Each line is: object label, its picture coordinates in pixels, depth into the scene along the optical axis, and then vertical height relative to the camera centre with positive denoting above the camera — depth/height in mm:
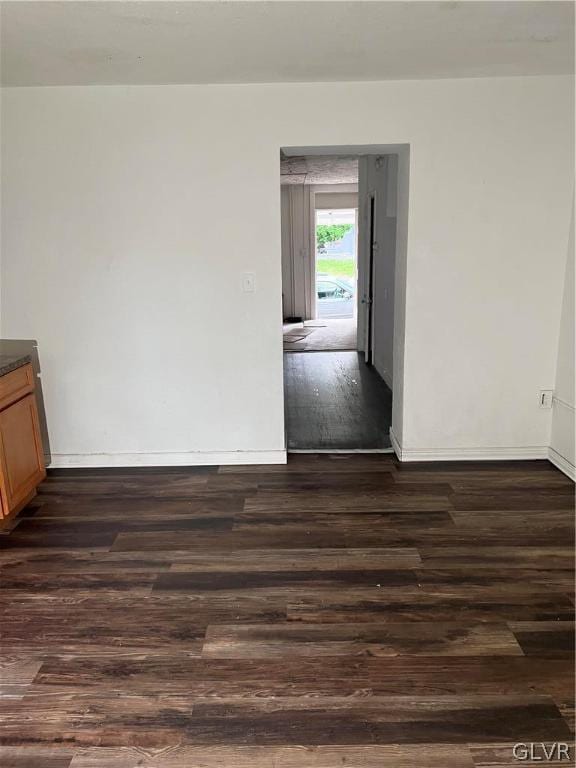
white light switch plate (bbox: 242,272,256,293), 3484 -83
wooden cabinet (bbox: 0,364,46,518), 2889 -957
